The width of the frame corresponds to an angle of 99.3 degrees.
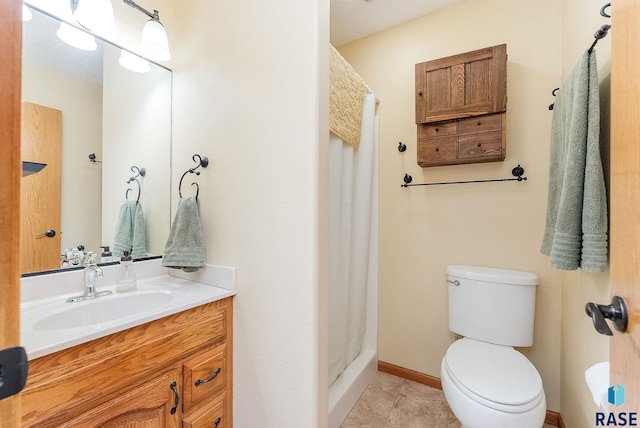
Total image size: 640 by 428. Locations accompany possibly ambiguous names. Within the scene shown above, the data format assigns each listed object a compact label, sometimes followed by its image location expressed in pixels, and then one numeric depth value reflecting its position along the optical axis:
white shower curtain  1.55
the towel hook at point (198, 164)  1.34
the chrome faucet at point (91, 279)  1.10
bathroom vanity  0.71
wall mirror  1.09
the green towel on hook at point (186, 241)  1.26
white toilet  1.04
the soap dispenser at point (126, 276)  1.21
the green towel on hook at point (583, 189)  0.89
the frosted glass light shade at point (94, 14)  1.10
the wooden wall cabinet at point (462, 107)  1.52
